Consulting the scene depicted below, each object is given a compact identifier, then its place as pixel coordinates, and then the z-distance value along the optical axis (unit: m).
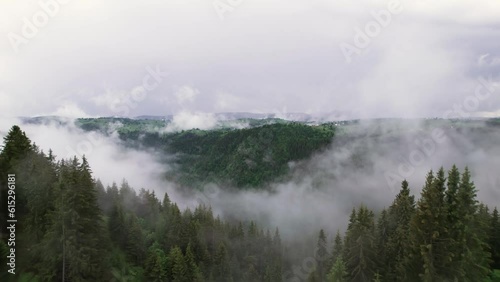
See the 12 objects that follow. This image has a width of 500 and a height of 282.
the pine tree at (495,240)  68.18
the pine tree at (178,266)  72.78
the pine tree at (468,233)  36.41
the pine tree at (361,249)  43.41
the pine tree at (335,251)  65.25
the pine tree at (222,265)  95.50
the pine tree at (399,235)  41.03
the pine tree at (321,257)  80.39
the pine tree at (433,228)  36.22
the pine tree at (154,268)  68.69
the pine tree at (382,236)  45.66
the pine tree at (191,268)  78.03
